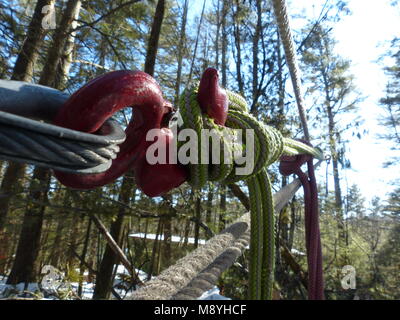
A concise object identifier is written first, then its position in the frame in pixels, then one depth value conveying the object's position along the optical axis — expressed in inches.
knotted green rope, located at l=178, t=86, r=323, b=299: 12.6
